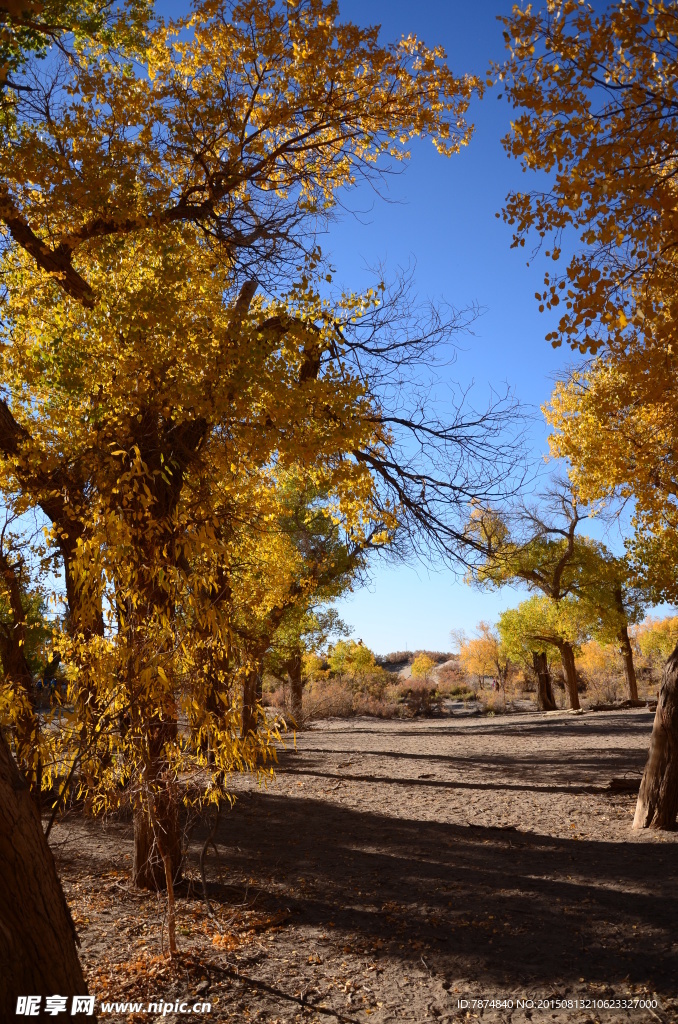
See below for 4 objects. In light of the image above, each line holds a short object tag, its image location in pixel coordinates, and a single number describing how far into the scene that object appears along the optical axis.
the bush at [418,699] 29.59
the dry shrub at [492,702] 30.61
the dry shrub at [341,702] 27.53
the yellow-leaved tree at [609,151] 4.32
